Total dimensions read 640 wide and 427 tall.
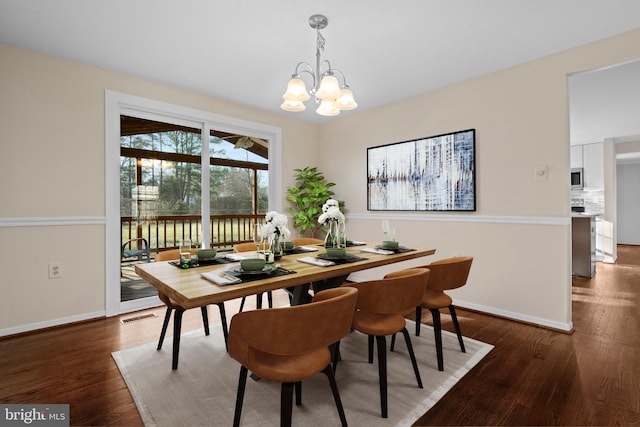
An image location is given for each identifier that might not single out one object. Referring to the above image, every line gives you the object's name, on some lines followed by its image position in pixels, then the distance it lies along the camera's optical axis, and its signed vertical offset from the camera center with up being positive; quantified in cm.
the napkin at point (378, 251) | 244 -31
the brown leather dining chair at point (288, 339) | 122 -51
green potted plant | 455 +24
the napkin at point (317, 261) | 199 -32
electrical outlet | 285 -51
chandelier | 218 +87
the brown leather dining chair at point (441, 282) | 209 -48
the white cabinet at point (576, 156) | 664 +119
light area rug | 163 -105
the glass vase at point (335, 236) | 251 -19
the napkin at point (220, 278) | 152 -33
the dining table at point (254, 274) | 140 -34
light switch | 285 +36
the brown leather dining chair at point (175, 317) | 208 -77
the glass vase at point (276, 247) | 223 -24
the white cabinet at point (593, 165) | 632 +96
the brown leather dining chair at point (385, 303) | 164 -49
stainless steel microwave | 650 +70
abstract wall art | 338 +47
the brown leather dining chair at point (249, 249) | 280 -32
